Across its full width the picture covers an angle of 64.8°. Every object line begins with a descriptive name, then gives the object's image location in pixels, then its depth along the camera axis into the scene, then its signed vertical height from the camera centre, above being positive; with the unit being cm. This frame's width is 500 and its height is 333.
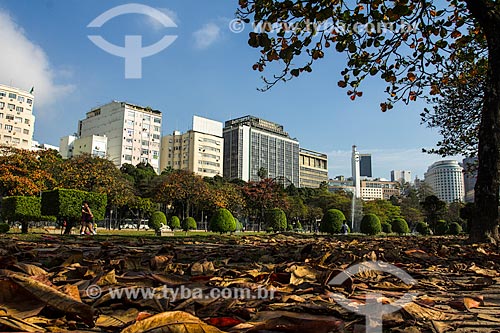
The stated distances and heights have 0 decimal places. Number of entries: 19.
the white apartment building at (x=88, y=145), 9194 +1690
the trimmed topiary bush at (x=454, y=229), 3751 -86
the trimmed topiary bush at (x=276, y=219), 2992 -9
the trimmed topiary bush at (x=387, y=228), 4535 -104
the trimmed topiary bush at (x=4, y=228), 1639 -56
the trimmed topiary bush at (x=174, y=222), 3276 -46
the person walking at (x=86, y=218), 1525 -10
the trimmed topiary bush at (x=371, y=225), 2645 -40
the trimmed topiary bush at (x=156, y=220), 2956 -28
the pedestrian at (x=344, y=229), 3118 -82
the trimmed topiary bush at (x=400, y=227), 3666 -70
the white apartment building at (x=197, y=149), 10188 +1783
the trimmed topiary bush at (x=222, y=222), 2173 -26
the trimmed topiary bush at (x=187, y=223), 2804 -50
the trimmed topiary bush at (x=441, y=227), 3753 -72
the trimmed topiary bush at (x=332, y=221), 2502 -16
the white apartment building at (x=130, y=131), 9381 +2070
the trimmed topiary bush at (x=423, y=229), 4000 -94
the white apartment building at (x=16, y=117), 7975 +2001
